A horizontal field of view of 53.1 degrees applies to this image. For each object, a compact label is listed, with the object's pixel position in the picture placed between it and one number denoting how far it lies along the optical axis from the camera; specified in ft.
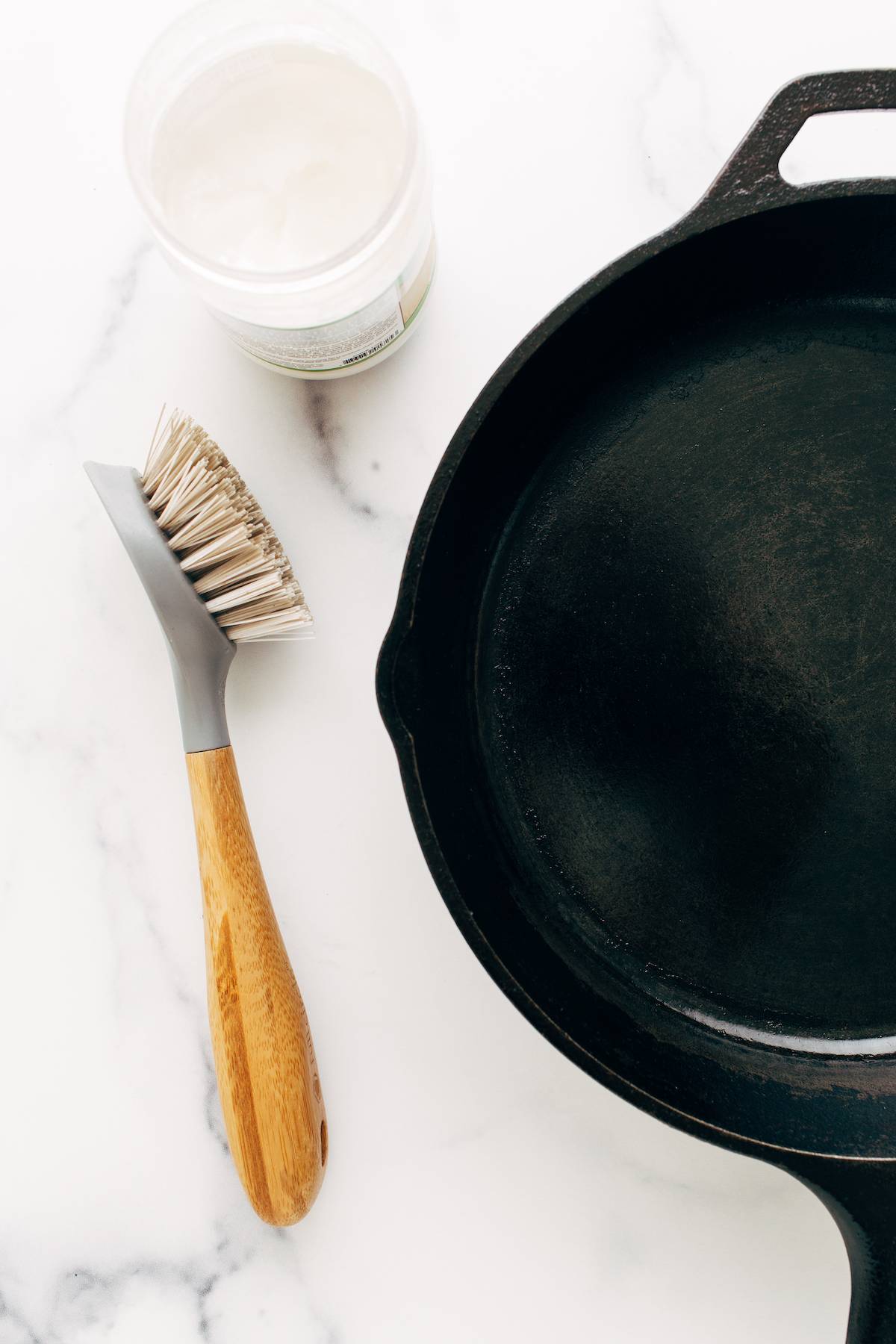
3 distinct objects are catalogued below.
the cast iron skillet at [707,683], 1.70
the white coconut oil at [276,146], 1.44
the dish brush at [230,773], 1.59
